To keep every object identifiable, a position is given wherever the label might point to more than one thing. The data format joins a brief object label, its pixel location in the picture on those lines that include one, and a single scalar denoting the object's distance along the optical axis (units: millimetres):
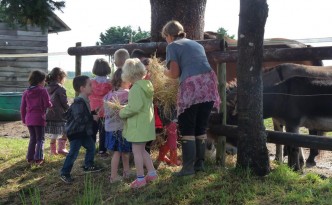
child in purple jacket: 7254
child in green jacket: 5254
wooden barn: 18094
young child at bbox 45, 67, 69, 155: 7754
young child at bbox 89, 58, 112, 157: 6518
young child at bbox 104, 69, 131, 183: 5656
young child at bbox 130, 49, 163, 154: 5770
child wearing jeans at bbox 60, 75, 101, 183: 6031
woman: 5273
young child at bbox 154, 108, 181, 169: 5953
